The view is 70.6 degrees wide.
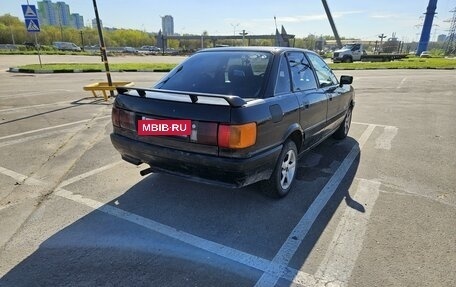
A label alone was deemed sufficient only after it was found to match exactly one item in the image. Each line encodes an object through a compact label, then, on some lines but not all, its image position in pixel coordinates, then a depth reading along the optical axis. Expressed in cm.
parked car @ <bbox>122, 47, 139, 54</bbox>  6880
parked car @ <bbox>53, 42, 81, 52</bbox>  6780
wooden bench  968
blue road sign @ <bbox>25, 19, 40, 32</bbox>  1447
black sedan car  288
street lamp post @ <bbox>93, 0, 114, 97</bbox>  923
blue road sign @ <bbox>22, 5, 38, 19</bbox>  1434
